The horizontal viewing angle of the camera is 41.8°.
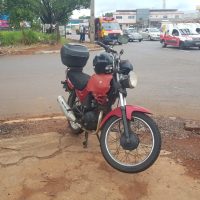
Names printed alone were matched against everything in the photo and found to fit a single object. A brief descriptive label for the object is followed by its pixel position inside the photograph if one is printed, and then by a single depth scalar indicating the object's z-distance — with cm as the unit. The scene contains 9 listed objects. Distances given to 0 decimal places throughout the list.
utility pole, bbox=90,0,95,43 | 2133
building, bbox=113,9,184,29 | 6725
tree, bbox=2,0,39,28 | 1705
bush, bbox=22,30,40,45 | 1853
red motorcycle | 284
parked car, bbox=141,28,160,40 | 3074
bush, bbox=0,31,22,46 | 1801
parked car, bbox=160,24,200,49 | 1867
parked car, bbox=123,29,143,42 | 2880
